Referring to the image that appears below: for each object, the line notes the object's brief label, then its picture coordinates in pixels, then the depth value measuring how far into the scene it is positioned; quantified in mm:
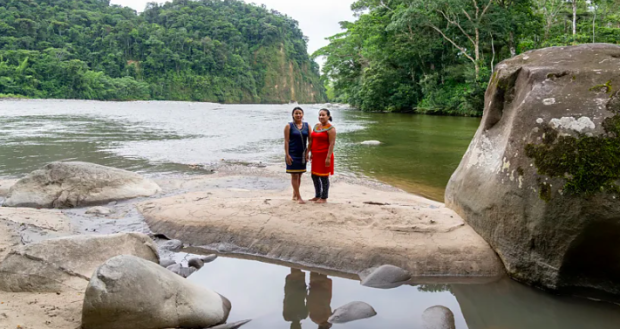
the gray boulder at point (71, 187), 6355
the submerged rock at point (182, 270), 4086
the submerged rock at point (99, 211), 5918
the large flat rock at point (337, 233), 4246
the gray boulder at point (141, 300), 2822
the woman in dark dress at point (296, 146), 5520
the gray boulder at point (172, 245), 4762
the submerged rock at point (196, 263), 4305
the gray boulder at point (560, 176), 3500
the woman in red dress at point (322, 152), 5406
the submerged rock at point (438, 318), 3273
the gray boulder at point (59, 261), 3344
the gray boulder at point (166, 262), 4217
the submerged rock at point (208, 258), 4476
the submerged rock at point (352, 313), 3293
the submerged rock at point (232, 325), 3098
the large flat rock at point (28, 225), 4430
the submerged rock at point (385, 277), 3955
